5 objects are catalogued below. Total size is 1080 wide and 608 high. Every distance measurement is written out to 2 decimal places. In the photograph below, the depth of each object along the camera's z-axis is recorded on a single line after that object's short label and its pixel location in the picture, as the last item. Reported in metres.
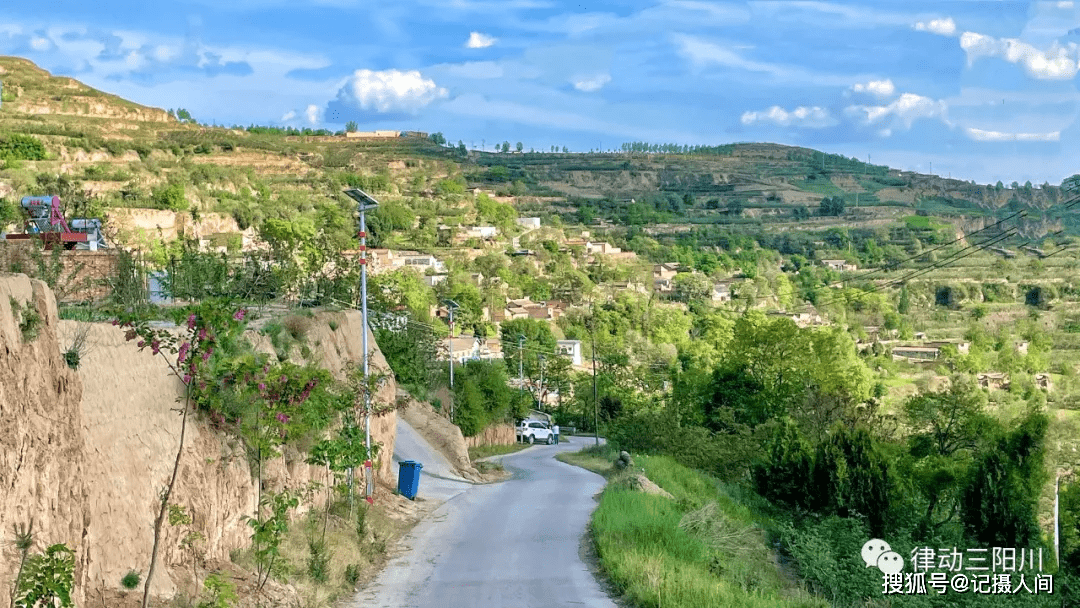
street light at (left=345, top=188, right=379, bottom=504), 20.22
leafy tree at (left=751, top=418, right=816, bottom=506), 32.62
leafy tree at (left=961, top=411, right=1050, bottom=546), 28.83
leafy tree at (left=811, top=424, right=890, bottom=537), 30.83
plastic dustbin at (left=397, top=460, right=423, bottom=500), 23.77
